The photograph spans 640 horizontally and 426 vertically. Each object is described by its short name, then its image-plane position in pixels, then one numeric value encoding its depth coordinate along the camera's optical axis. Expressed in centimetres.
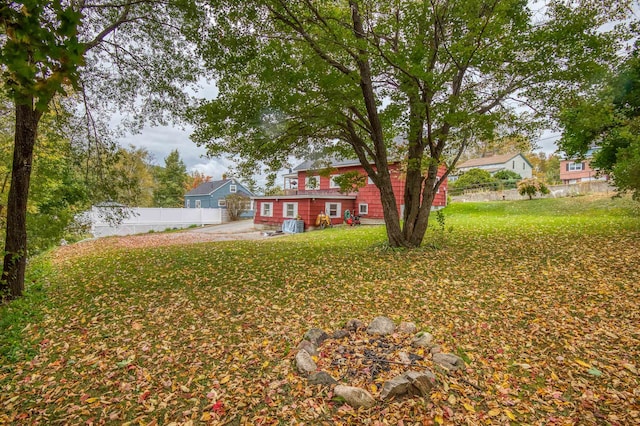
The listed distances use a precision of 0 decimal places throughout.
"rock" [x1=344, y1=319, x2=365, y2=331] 396
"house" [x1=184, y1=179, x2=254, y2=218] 3180
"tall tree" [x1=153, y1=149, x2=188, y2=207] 3575
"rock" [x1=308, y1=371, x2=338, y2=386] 292
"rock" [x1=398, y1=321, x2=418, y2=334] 383
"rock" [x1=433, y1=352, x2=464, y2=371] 309
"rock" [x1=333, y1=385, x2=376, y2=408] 262
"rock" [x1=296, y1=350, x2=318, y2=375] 311
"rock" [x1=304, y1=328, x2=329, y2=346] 364
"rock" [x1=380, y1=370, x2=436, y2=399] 269
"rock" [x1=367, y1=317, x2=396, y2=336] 381
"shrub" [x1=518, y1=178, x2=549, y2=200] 2097
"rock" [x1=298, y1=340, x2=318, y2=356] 343
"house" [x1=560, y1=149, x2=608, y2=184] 3278
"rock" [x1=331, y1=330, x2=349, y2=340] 375
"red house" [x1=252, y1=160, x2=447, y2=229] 1875
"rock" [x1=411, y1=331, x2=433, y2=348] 348
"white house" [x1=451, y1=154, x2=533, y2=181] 3800
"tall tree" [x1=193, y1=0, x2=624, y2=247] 602
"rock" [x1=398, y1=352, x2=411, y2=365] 313
